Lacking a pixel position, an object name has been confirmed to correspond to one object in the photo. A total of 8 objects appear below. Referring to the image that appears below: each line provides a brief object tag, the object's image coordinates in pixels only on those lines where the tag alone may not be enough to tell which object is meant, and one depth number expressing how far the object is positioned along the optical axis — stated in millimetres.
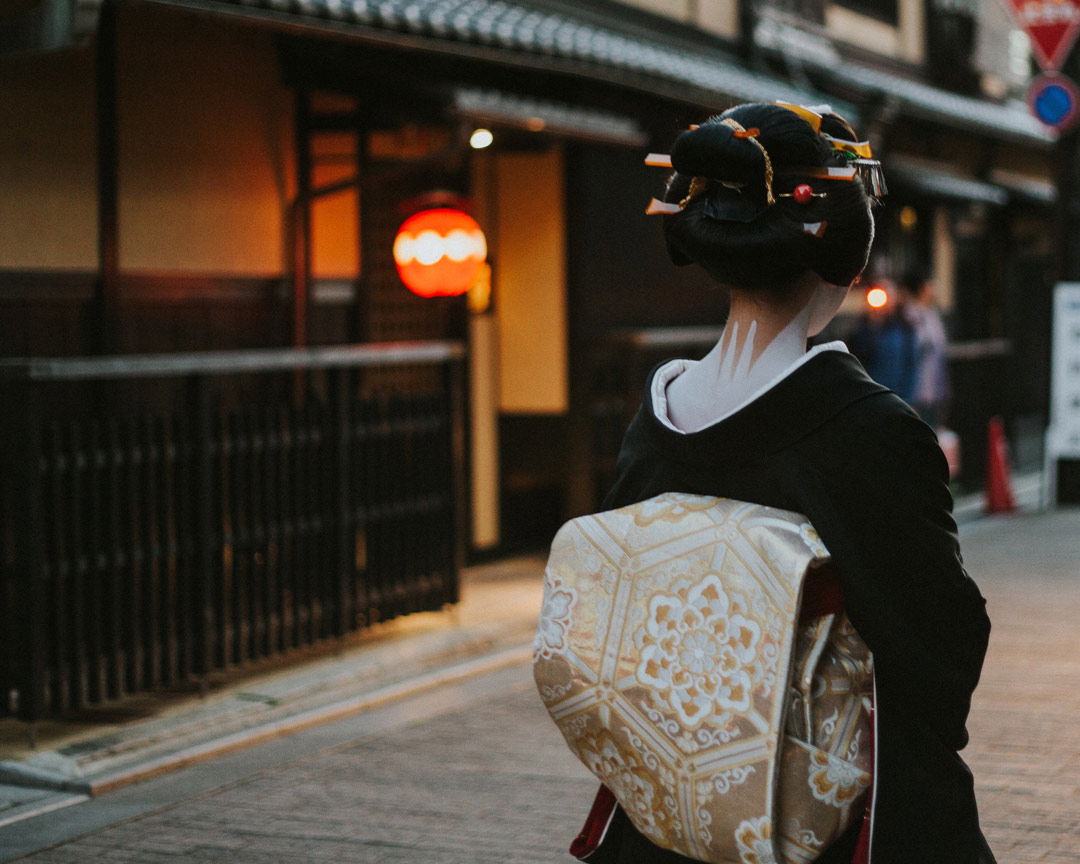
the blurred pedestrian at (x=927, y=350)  14016
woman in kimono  2582
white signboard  14547
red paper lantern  9875
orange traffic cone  14984
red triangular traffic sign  14273
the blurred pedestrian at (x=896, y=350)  13836
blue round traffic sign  14602
